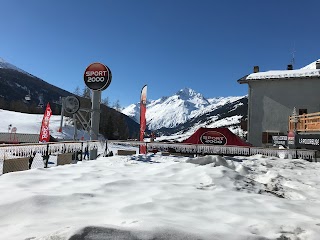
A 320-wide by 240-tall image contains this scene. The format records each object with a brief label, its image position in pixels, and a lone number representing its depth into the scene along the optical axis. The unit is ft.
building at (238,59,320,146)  111.96
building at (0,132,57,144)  153.52
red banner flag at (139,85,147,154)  58.23
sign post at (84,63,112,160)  67.15
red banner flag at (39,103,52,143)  70.13
